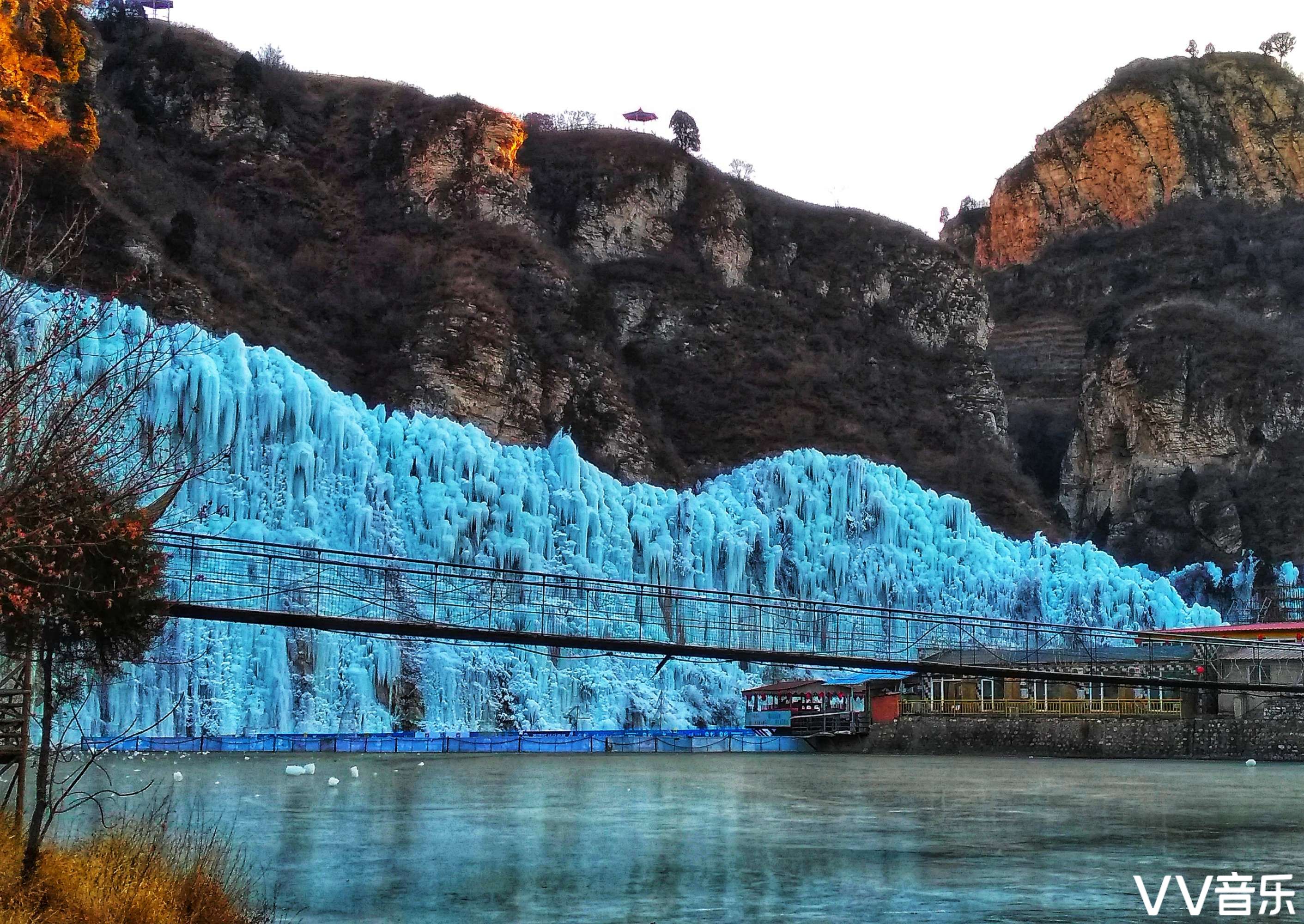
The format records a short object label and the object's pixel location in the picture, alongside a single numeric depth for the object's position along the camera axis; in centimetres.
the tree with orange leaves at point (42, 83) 8412
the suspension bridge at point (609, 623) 2445
